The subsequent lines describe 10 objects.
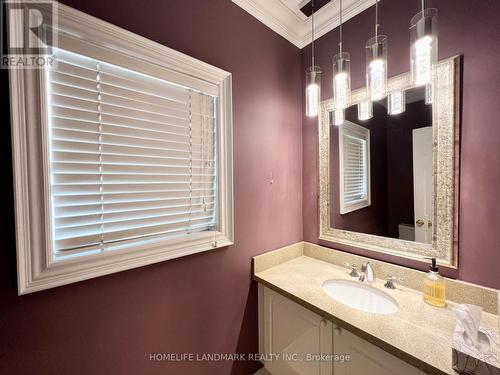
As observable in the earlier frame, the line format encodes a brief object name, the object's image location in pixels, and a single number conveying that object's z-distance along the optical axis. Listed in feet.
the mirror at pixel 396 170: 3.34
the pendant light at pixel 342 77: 3.54
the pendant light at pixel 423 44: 2.72
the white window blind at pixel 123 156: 2.48
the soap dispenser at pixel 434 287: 3.19
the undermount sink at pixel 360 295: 3.65
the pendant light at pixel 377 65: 3.16
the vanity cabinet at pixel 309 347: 2.72
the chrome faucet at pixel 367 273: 3.97
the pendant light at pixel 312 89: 3.98
